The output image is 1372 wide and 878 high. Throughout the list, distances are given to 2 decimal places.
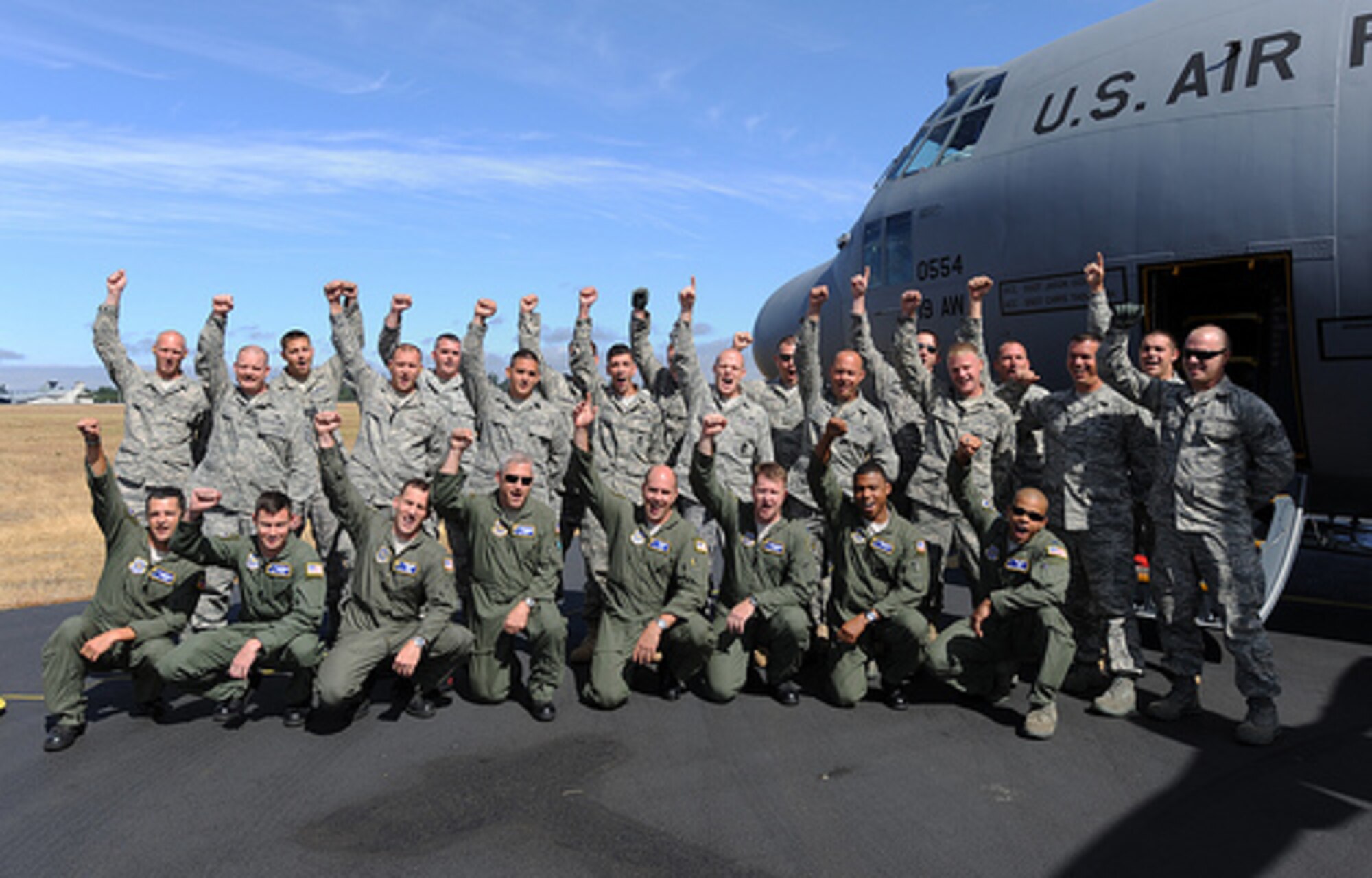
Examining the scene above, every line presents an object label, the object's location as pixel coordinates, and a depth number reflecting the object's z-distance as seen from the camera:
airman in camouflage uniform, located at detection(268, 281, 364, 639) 6.71
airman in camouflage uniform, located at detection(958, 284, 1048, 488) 6.40
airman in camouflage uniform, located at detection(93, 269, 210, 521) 6.65
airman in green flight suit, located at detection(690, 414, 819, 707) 5.78
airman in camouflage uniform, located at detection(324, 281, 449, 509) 6.57
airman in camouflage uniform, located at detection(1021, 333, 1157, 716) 5.67
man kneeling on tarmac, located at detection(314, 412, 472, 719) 5.54
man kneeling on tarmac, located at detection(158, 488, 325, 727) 5.32
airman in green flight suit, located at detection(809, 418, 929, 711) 5.68
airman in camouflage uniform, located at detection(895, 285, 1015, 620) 6.33
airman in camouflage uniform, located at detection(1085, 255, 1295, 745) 5.06
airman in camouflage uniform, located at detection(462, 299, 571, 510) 6.93
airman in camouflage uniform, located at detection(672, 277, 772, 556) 7.02
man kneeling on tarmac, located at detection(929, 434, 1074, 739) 5.25
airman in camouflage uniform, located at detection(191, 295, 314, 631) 6.55
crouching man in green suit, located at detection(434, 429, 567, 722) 5.68
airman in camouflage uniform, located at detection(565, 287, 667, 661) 7.31
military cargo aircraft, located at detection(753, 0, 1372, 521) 5.87
